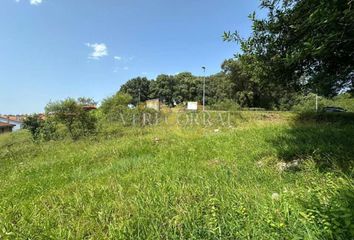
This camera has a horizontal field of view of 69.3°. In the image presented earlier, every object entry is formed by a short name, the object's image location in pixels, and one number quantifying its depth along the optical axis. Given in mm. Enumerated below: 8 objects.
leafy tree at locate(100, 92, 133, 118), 27203
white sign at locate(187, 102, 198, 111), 27406
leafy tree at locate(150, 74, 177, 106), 71625
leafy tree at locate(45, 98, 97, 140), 15031
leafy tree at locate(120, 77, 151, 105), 79875
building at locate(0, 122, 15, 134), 48575
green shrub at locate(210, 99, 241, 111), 28669
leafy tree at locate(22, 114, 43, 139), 21791
